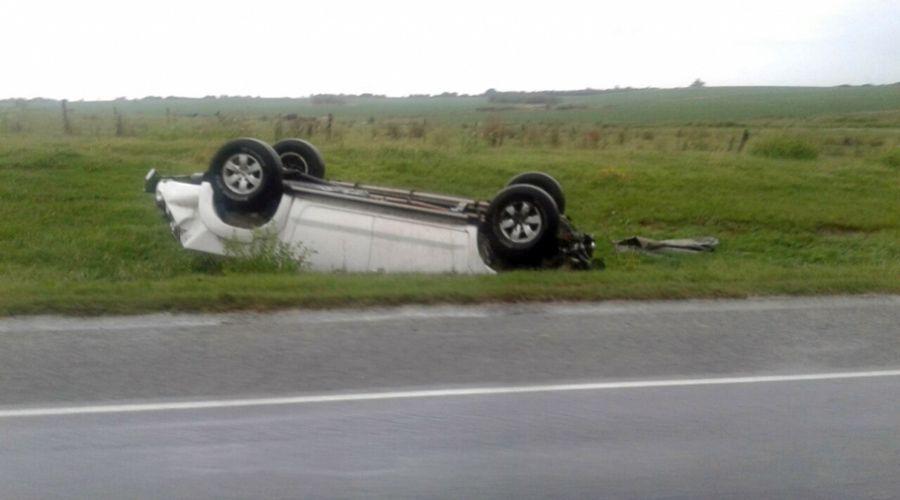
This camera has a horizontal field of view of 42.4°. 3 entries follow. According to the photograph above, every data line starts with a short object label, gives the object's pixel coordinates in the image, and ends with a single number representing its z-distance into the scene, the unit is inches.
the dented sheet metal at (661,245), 584.4
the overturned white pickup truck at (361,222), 467.5
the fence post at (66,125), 1110.2
